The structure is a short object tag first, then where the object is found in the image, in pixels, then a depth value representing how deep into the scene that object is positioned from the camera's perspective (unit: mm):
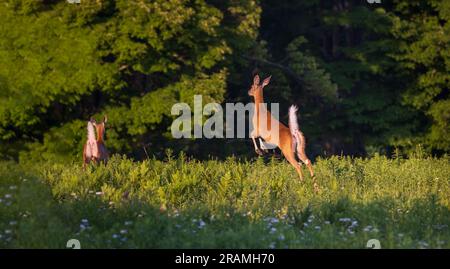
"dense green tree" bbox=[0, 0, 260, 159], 25594
